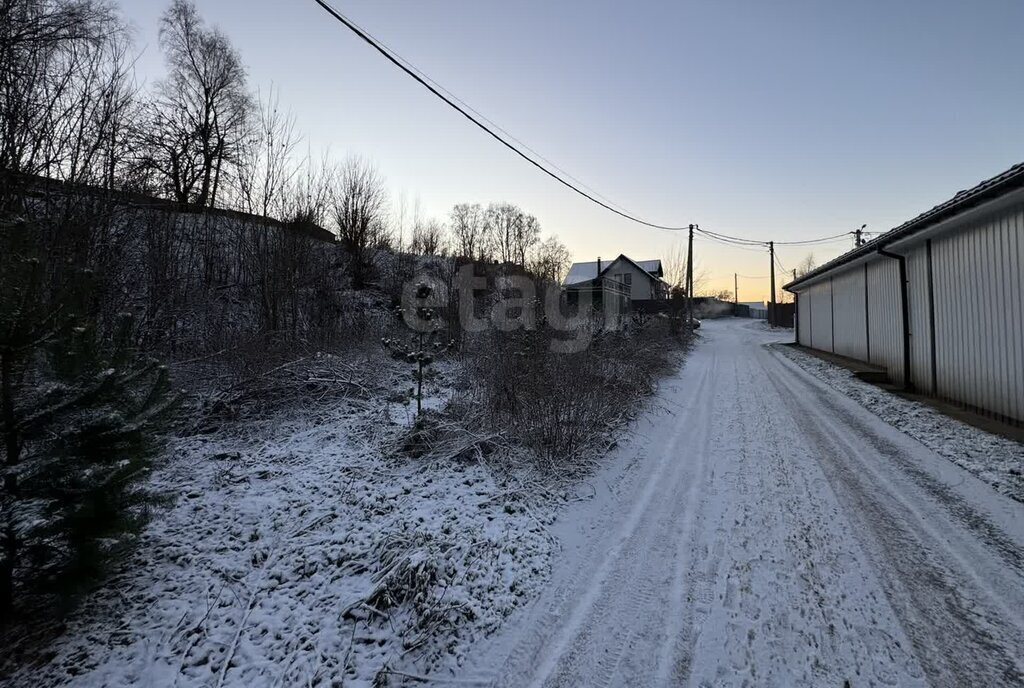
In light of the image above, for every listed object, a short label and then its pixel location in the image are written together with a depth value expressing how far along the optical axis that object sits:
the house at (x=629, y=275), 40.16
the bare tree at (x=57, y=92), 4.96
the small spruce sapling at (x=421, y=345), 5.95
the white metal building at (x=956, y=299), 6.16
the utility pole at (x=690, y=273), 26.11
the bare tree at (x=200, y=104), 13.44
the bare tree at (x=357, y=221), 17.34
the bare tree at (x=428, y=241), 21.31
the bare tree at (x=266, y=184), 9.62
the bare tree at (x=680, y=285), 28.19
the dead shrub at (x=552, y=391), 5.38
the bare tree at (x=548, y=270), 14.49
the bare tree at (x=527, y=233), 43.66
